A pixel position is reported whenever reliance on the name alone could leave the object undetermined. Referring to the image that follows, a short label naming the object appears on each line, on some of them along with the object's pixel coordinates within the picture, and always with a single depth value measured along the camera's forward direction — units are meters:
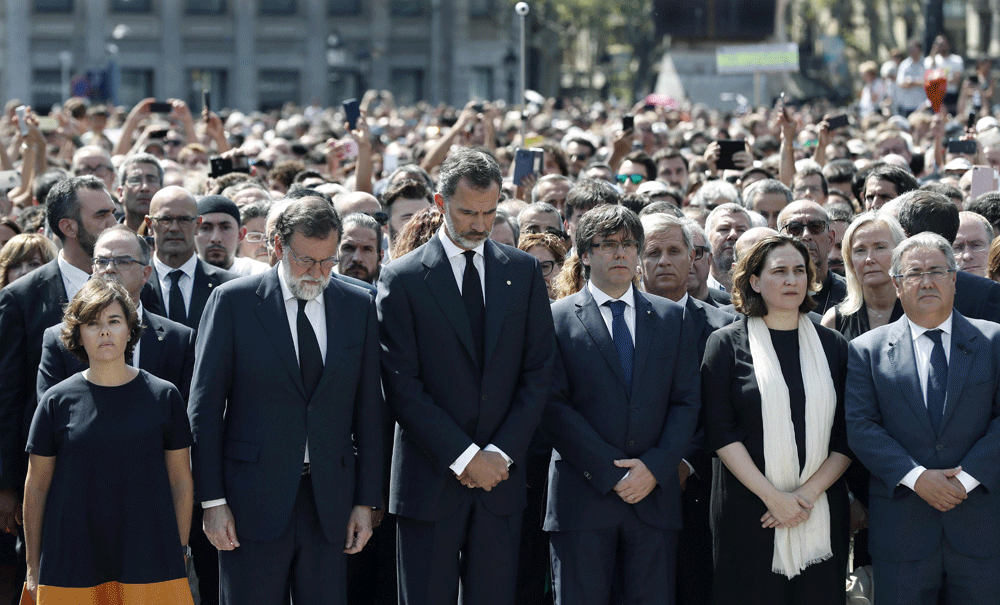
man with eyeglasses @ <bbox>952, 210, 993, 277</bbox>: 14.58
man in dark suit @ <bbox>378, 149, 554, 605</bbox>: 10.63
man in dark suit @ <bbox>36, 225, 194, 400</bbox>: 11.36
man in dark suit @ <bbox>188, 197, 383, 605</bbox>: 10.27
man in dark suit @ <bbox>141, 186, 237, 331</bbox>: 13.16
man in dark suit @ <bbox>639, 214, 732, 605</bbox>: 11.95
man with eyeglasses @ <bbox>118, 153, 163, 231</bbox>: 17.31
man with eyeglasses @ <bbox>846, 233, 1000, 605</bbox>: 10.50
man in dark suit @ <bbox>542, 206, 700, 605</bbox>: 10.86
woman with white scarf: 10.96
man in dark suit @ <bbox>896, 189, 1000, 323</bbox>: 13.68
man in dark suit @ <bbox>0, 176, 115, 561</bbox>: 11.45
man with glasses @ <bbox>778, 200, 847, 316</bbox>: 14.39
